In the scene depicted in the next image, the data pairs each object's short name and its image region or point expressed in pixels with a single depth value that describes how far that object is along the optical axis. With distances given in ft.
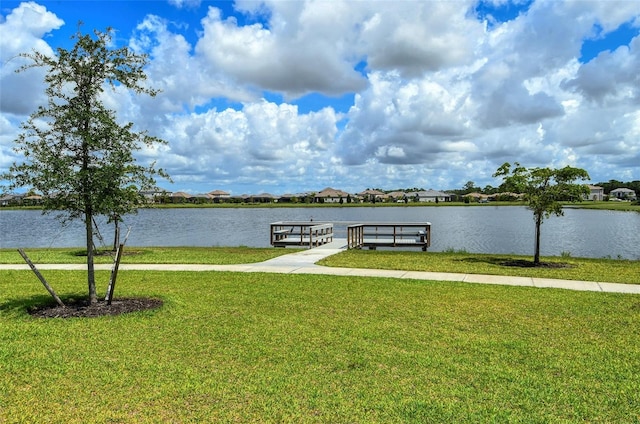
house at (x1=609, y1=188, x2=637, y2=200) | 526.33
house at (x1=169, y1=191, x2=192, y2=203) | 483.10
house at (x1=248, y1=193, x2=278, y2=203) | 559.26
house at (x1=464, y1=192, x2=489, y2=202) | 496.60
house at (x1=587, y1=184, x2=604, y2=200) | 499.26
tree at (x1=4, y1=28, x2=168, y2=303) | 26.94
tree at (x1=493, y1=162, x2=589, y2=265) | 51.44
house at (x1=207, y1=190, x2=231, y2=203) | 563.98
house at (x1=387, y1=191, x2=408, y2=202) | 521.24
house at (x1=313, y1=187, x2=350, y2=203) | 485.15
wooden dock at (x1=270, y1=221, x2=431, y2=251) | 75.66
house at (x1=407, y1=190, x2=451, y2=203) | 529.45
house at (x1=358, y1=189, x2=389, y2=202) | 519.60
